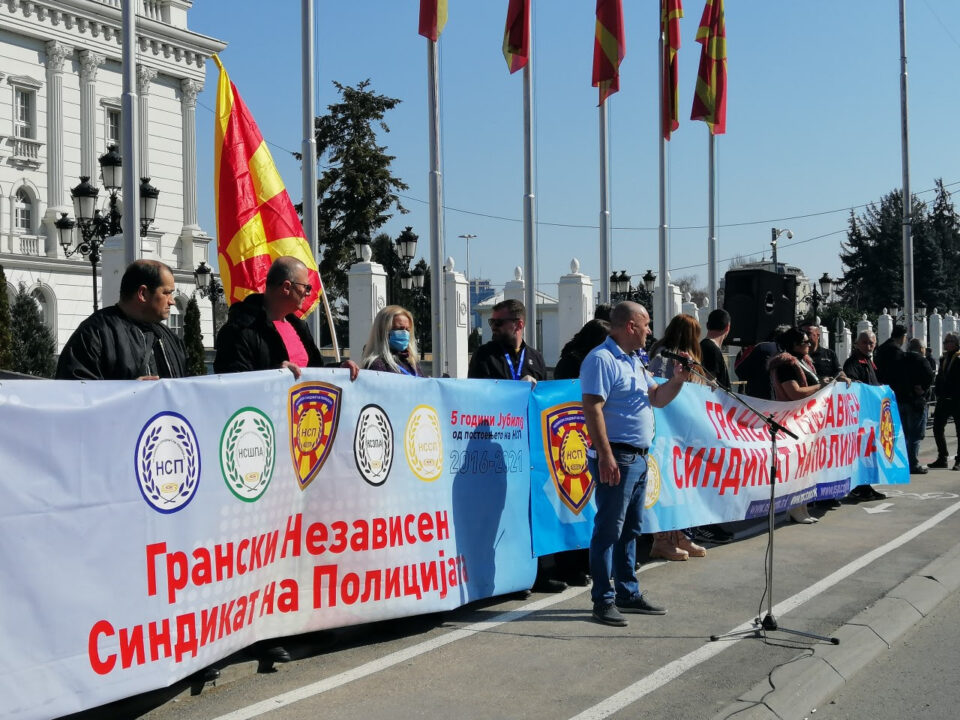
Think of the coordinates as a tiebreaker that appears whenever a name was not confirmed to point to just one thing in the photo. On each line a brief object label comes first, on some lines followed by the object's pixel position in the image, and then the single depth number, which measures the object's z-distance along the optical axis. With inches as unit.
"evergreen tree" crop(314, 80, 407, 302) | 2224.4
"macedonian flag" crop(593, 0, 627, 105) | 760.3
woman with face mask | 277.6
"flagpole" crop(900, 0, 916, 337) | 1246.3
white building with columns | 1676.9
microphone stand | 247.3
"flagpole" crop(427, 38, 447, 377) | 623.2
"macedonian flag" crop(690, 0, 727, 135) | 908.6
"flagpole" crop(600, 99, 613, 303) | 810.2
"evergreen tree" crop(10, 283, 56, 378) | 1316.4
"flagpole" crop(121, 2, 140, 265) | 405.1
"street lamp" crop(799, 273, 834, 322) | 1664.6
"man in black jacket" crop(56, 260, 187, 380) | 207.0
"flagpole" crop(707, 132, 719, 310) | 981.2
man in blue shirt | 256.1
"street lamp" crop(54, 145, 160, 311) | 703.7
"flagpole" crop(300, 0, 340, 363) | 521.0
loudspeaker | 639.8
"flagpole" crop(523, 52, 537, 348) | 716.0
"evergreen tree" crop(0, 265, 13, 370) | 1022.4
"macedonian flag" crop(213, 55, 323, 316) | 359.9
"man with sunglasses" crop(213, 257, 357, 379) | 238.4
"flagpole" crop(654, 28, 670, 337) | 918.4
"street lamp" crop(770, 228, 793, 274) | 2841.0
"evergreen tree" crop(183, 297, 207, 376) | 1230.8
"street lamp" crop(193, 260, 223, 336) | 1365.7
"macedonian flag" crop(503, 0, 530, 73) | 698.2
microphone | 255.6
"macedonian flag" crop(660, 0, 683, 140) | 857.5
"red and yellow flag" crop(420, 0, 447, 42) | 611.8
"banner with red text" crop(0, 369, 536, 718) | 168.7
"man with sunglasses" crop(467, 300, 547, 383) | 305.0
